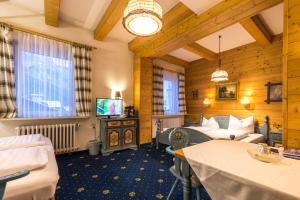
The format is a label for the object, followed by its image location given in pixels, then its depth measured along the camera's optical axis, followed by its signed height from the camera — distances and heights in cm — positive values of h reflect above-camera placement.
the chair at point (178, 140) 187 -52
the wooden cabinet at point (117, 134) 351 -88
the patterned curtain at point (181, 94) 559 +16
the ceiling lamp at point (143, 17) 161 +92
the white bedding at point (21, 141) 184 -59
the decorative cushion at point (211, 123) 439 -74
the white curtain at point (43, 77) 294 +43
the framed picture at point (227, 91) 448 +23
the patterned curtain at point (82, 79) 345 +43
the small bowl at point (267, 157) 112 -44
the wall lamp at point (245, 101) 412 -6
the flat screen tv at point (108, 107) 363 -22
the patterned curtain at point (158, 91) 489 +23
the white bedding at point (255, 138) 320 -86
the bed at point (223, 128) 319 -83
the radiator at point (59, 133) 299 -76
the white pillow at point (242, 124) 386 -66
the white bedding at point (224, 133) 319 -79
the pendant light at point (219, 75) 371 +57
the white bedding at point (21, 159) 122 -57
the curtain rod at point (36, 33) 281 +130
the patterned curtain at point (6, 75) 271 +40
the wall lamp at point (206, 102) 504 -12
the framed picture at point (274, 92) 362 +16
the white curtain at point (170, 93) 536 +19
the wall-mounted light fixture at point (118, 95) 404 +8
